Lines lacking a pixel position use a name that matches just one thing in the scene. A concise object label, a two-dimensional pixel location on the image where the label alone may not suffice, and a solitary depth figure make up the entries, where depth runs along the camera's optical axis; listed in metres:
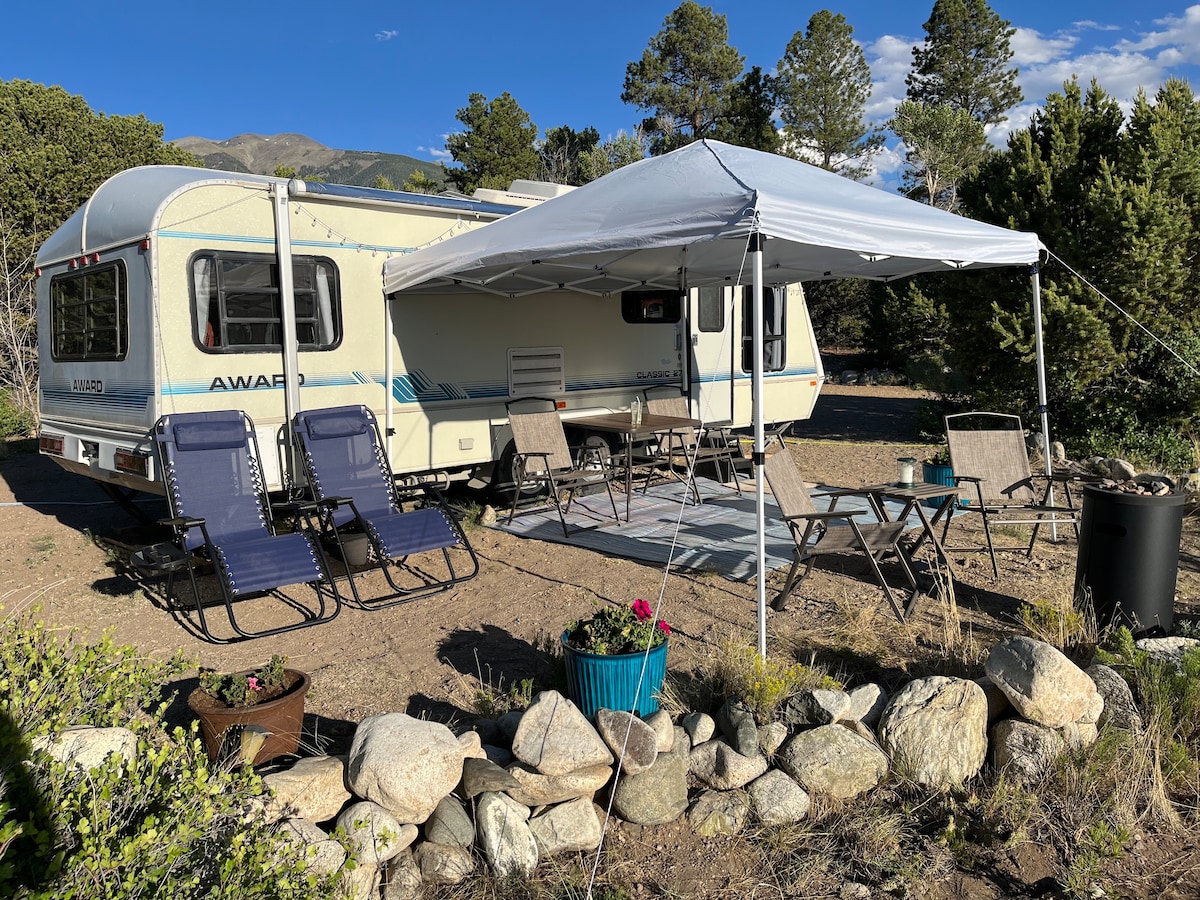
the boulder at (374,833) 2.53
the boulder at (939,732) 3.12
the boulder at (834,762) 3.06
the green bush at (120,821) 1.92
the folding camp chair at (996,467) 5.77
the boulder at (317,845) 2.40
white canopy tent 4.06
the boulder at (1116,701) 3.24
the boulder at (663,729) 3.01
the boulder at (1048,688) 3.19
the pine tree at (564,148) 24.62
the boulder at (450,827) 2.68
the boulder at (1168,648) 3.49
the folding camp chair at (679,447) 7.59
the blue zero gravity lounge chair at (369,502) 5.13
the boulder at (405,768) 2.66
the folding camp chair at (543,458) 6.64
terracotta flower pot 2.96
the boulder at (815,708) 3.19
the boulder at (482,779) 2.77
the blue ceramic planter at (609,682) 3.29
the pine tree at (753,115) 20.75
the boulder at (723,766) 3.05
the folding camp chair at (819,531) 4.58
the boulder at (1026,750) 3.11
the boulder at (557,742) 2.85
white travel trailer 5.30
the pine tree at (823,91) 21.69
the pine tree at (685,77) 22.41
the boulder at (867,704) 3.31
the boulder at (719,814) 2.91
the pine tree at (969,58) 23.30
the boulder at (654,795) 2.92
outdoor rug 5.68
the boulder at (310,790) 2.57
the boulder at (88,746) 2.37
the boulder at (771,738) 3.14
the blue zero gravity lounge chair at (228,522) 4.53
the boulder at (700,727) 3.19
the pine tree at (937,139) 19.89
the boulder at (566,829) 2.78
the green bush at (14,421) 12.00
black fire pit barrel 4.09
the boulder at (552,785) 2.82
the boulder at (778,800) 2.97
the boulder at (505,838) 2.67
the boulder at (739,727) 3.10
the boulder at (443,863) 2.63
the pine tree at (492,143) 22.17
